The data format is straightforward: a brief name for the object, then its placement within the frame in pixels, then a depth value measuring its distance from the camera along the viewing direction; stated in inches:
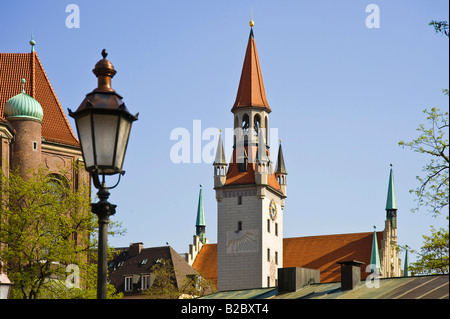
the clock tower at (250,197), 3582.7
